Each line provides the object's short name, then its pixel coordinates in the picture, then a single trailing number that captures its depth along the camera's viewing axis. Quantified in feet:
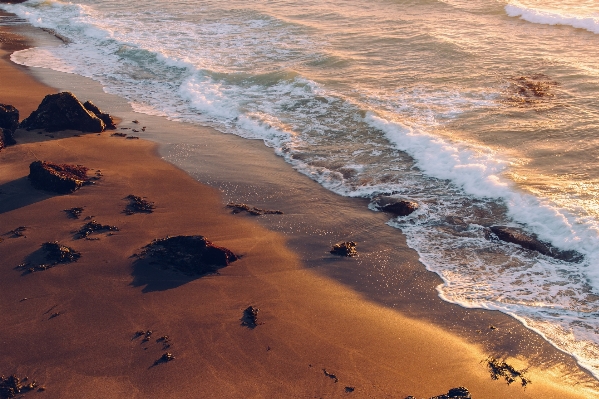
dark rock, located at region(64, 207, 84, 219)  25.50
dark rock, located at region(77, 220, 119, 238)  24.14
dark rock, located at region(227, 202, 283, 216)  27.40
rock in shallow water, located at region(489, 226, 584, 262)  23.86
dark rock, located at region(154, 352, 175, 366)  17.20
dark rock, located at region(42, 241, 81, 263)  22.06
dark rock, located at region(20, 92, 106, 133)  36.06
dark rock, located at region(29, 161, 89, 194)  27.48
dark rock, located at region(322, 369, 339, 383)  16.81
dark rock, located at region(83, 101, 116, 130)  38.19
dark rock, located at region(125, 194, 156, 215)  26.45
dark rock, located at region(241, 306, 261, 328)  19.16
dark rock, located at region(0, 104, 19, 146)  33.16
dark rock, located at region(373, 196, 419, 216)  27.61
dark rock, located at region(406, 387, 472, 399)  16.29
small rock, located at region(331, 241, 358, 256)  24.06
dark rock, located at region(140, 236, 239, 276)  21.93
